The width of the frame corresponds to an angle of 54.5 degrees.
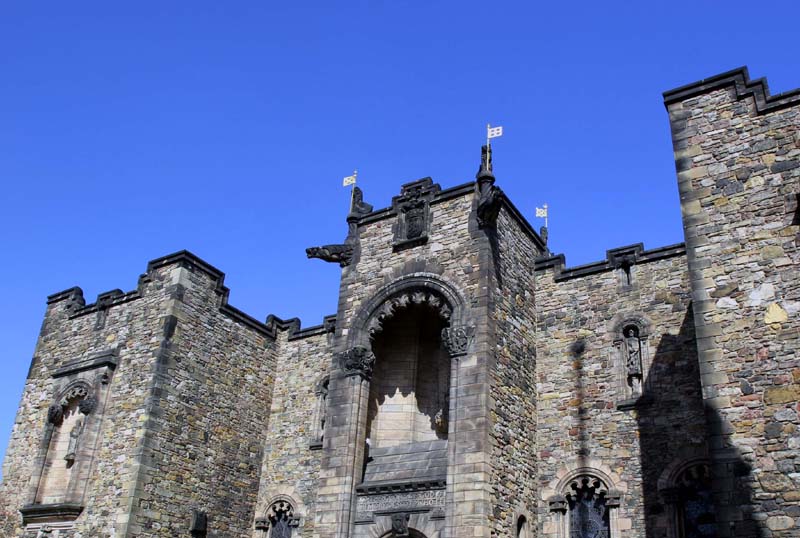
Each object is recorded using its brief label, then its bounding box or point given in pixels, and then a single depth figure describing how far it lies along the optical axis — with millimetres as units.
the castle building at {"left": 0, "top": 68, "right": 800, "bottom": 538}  11211
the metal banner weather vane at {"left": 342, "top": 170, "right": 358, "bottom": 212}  19234
